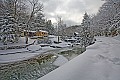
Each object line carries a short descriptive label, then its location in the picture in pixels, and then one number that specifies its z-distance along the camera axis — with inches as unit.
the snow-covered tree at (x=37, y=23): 825.1
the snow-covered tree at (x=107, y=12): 444.5
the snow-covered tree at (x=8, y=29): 459.3
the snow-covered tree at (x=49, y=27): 1148.2
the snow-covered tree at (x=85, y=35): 635.1
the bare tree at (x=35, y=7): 598.3
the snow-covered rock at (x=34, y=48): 514.3
